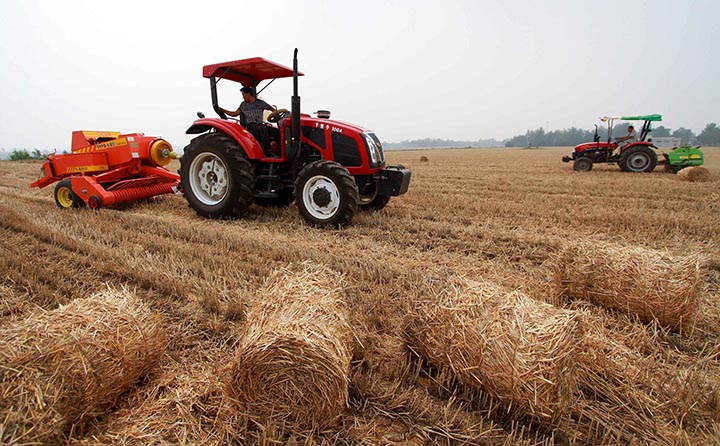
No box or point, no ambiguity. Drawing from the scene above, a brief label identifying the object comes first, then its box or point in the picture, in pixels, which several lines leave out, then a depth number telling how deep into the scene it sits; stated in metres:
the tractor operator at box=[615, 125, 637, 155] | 13.05
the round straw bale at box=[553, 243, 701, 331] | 2.52
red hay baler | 5.78
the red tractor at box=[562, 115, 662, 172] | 12.58
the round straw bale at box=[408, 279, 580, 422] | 1.72
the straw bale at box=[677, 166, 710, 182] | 10.20
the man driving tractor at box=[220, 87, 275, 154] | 5.67
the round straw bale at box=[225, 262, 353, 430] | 1.65
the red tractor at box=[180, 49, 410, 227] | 4.89
